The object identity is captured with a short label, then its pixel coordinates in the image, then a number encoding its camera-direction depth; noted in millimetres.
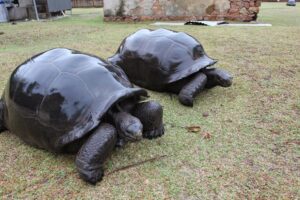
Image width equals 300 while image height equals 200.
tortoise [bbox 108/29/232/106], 3230
